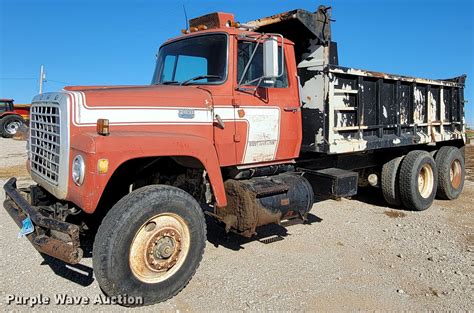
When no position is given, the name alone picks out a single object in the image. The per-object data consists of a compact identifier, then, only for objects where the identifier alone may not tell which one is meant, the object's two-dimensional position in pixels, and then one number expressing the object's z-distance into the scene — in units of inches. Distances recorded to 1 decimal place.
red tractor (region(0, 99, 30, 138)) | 917.8
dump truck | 137.1
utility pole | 1080.2
